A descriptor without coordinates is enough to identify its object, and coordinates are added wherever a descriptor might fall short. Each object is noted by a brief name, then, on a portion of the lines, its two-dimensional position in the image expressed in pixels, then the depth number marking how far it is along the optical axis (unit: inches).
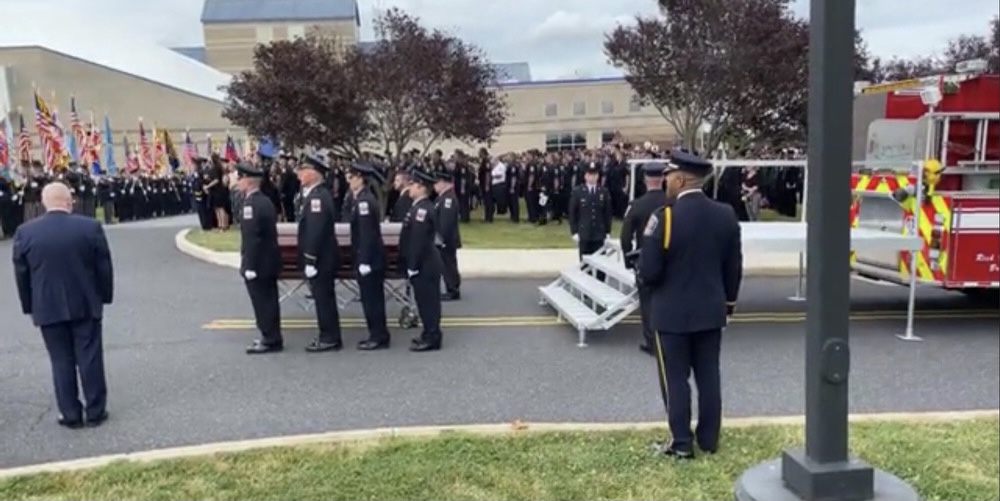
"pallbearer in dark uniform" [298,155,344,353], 285.0
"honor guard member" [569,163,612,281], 394.3
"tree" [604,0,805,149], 637.3
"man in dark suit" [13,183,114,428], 207.9
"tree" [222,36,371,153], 683.4
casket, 335.9
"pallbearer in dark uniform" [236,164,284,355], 279.7
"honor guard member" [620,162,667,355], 277.6
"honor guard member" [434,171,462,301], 359.3
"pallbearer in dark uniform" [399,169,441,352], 285.7
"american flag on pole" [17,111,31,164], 970.7
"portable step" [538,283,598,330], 292.8
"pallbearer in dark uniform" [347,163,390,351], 287.4
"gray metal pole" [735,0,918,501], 120.3
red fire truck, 291.9
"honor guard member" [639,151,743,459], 174.4
